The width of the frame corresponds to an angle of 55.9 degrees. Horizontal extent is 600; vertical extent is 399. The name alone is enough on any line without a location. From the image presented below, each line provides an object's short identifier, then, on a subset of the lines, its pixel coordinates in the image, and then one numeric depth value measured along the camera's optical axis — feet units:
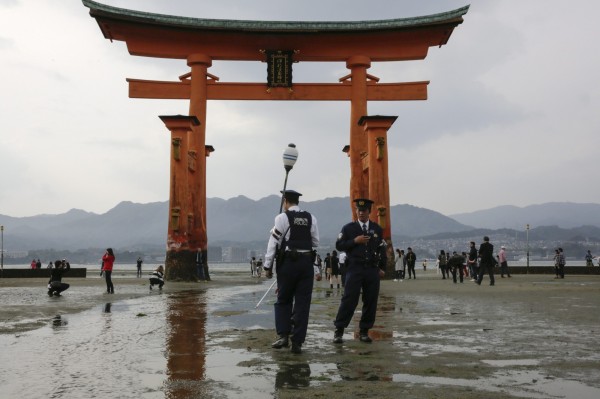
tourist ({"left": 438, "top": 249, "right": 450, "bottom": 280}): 92.07
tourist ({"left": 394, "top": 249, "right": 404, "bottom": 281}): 77.87
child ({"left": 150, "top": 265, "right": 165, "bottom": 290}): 57.00
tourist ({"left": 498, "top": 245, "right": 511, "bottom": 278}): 85.09
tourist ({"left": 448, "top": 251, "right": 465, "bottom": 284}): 73.15
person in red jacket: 51.31
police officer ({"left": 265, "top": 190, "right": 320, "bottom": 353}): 19.83
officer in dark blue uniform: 21.35
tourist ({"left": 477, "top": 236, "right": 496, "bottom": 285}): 61.77
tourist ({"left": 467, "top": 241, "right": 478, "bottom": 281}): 72.79
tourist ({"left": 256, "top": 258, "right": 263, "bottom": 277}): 107.55
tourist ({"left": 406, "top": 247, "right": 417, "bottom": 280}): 85.35
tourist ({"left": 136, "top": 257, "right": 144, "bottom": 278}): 113.81
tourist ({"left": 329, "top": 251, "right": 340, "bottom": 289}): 61.36
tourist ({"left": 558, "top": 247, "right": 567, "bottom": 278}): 82.48
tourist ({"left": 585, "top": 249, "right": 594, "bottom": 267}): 113.09
